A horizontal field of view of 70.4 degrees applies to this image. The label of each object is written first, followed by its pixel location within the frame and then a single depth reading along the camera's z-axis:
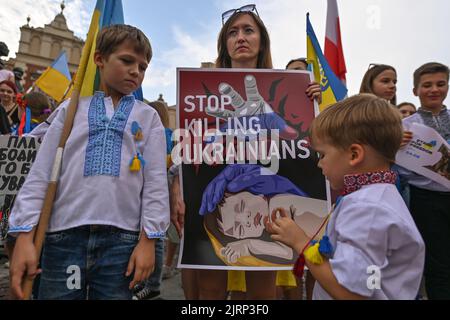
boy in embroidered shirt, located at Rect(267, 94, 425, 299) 0.94
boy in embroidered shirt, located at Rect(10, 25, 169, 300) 1.29
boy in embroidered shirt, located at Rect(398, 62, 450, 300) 2.11
